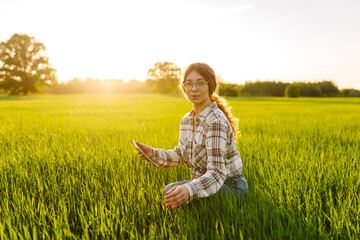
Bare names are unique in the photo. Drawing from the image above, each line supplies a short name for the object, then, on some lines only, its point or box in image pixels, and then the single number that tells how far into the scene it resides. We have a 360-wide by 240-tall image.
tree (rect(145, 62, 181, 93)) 77.44
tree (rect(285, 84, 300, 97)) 48.53
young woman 1.77
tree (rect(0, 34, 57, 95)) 47.97
